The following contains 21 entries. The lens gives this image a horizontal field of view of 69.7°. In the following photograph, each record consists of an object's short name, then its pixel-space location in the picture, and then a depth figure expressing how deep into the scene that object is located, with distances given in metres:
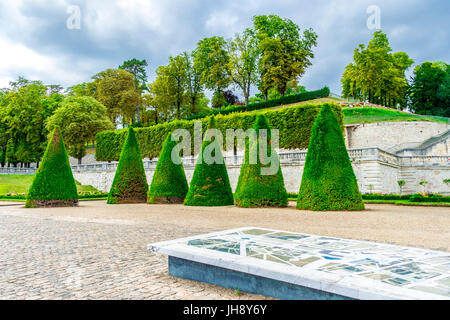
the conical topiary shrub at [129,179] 19.72
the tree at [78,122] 40.88
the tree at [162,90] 52.74
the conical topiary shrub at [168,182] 18.94
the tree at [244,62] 51.12
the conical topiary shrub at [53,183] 18.34
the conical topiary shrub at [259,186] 15.51
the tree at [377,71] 46.53
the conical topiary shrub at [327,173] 13.53
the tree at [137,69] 63.56
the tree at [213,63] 52.34
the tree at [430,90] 52.28
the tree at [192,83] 55.12
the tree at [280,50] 48.50
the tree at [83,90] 57.65
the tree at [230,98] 62.54
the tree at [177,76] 53.28
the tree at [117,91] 52.38
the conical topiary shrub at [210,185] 17.00
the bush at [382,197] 18.70
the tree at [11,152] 48.09
